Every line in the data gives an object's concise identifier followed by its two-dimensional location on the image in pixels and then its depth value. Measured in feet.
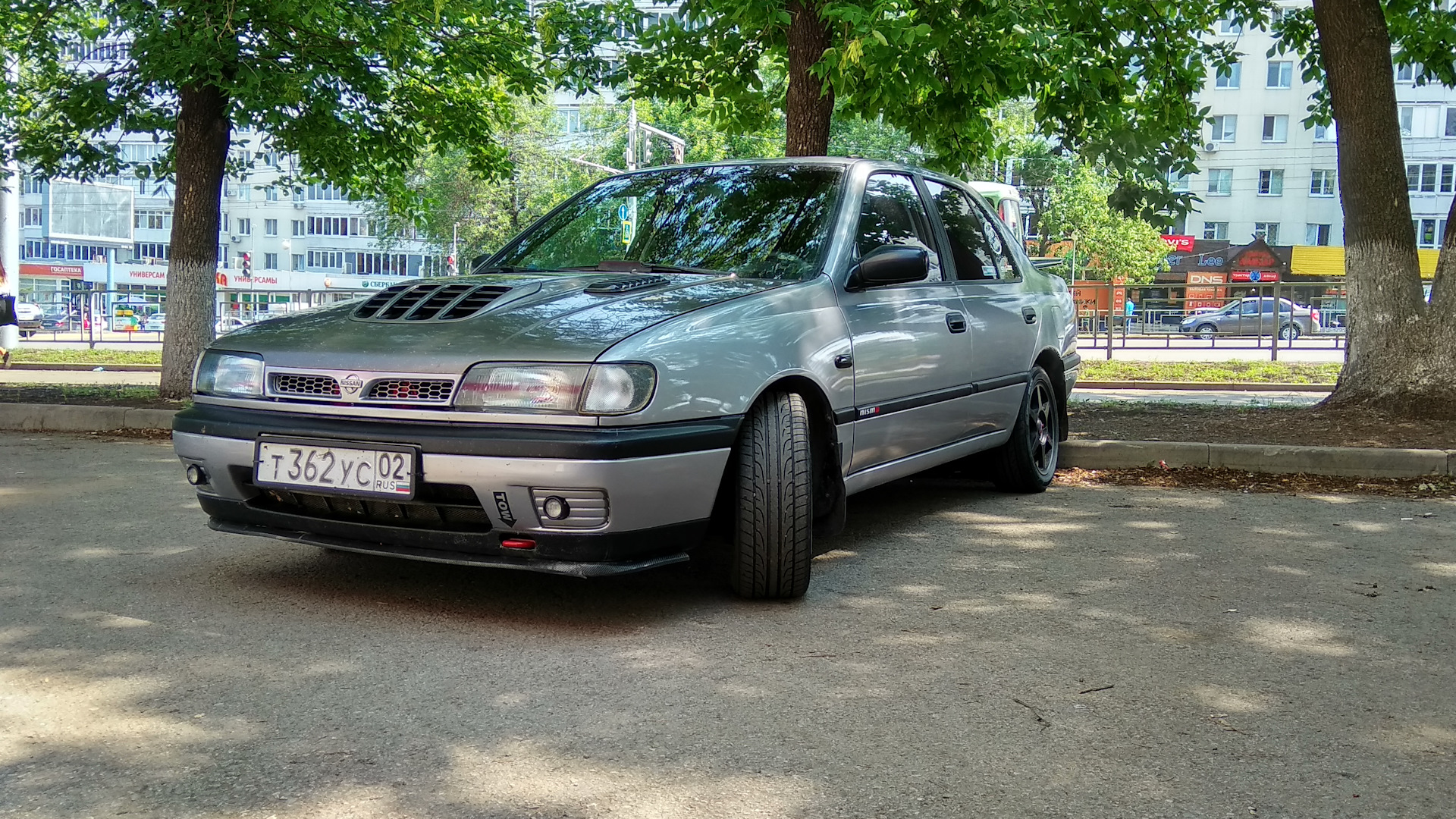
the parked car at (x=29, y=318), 96.63
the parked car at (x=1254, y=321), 68.44
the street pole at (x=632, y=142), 111.11
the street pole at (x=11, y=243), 75.46
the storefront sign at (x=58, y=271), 257.75
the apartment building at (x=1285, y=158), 199.21
